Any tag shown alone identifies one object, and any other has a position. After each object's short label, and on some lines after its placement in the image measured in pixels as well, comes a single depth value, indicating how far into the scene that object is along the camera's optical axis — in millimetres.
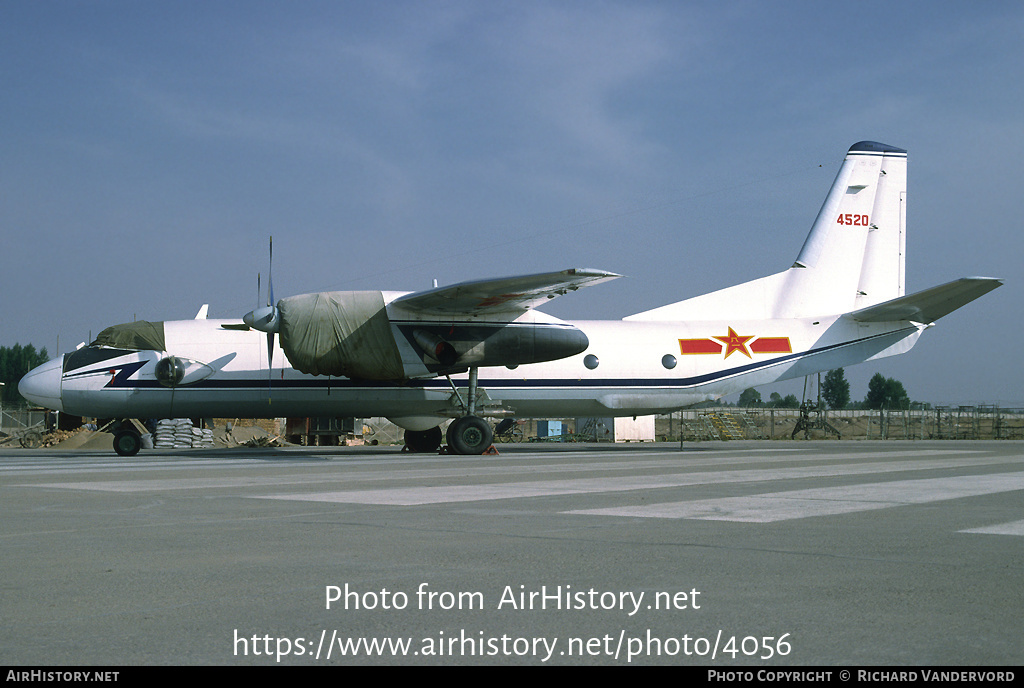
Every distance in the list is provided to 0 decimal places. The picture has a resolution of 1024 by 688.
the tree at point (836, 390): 162000
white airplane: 20172
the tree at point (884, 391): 156638
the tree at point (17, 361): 116781
